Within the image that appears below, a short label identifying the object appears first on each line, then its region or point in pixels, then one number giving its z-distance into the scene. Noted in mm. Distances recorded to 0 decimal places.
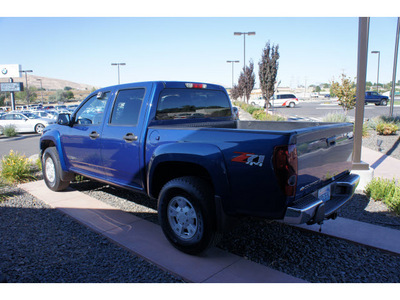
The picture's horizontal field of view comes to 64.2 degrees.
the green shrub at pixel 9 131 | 18328
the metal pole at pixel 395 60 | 15777
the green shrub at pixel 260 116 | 15389
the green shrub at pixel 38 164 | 7844
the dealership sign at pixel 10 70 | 42156
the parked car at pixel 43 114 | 24083
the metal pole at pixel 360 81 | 6258
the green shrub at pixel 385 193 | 4680
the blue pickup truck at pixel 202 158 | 2842
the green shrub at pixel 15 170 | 6863
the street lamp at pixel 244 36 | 30469
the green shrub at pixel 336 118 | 12723
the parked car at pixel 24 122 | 20047
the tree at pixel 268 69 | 22438
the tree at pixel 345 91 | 15969
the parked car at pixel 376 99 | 39062
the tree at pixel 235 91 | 48962
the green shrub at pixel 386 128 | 12463
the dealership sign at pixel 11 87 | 35844
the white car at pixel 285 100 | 42656
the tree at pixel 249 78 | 34719
